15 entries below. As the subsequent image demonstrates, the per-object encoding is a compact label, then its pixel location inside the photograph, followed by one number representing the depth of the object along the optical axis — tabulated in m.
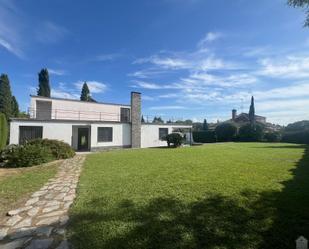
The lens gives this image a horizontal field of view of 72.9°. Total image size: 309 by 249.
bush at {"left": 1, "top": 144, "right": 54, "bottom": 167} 11.43
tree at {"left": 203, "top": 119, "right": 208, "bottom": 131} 48.25
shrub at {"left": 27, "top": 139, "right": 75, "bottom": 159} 13.55
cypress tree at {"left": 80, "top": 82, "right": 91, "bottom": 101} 45.16
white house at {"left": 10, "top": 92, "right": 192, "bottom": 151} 18.30
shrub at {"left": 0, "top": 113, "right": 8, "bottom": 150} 15.22
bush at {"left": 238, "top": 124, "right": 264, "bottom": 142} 34.03
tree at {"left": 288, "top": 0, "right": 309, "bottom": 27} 5.63
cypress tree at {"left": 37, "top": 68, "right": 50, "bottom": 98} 34.88
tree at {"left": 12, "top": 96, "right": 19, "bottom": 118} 33.61
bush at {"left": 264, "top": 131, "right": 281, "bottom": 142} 32.81
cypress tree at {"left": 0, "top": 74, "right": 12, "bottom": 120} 29.80
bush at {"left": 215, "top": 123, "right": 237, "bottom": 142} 35.81
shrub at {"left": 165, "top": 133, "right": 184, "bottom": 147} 22.83
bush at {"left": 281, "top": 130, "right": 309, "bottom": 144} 30.22
